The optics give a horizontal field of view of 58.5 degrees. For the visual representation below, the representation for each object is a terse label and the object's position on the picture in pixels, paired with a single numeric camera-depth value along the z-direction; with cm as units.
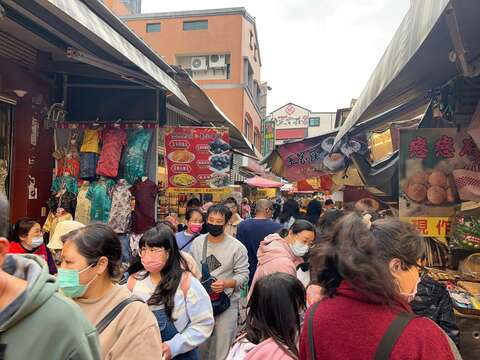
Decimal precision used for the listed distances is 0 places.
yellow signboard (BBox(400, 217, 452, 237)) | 403
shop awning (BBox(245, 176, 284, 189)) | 2020
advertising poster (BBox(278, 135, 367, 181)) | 834
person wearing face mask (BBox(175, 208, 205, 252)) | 533
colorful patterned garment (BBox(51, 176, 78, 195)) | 589
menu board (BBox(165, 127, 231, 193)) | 630
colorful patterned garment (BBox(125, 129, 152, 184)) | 586
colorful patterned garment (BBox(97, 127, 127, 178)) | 577
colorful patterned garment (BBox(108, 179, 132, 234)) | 579
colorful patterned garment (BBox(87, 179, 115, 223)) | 577
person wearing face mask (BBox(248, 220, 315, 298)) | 394
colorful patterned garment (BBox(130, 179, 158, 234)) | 598
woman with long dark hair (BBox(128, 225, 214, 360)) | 304
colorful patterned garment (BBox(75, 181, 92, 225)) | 573
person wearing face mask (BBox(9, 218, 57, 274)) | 480
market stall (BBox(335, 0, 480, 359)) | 351
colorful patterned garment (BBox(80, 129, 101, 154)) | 588
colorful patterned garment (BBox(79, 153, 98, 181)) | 586
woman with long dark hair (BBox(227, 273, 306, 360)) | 216
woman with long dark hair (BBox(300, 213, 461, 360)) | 159
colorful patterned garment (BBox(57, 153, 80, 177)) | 592
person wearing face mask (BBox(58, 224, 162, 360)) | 217
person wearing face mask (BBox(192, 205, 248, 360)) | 439
